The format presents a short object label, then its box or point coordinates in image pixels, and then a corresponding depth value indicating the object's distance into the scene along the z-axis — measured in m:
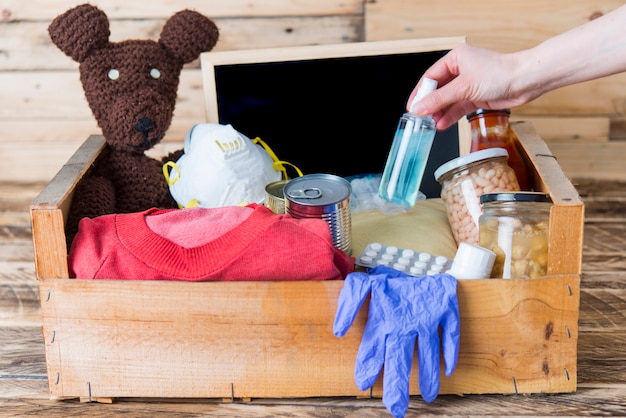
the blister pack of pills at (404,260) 0.94
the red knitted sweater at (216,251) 0.85
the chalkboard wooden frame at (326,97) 1.19
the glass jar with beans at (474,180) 0.99
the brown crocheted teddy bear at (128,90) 1.03
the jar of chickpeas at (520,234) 0.88
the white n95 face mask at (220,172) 1.06
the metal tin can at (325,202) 0.91
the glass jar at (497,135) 1.07
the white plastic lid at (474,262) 0.86
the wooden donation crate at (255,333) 0.84
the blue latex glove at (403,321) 0.82
